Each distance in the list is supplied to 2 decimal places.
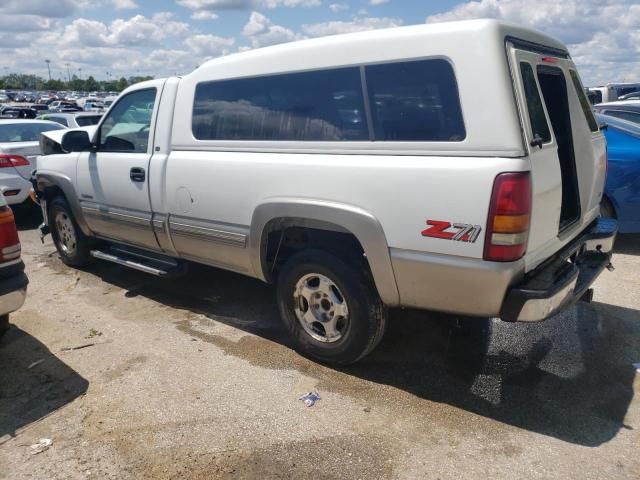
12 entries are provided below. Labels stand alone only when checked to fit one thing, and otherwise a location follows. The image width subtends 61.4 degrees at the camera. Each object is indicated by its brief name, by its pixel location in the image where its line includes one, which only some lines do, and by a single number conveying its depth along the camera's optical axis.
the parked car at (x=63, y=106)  31.13
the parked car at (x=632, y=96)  17.03
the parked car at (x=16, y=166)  7.93
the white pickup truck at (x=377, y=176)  2.85
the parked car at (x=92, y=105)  35.68
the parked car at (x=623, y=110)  7.68
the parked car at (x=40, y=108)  28.51
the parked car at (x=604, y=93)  15.97
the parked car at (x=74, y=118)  12.57
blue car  5.93
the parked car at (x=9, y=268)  3.60
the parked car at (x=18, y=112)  23.36
